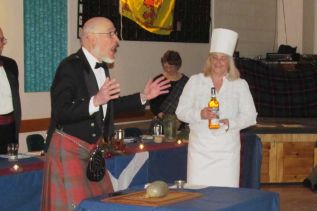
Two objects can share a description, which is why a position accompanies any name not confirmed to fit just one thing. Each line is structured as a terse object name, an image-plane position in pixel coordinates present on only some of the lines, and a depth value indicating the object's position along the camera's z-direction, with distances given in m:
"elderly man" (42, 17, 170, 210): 3.49
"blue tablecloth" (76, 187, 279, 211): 2.90
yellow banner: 8.18
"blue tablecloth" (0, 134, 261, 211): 4.13
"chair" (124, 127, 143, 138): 6.23
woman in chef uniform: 4.49
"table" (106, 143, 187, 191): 4.80
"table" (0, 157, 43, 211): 4.06
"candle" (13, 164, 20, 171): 4.20
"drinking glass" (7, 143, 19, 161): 4.59
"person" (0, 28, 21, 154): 4.96
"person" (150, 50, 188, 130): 7.29
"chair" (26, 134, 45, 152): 5.49
